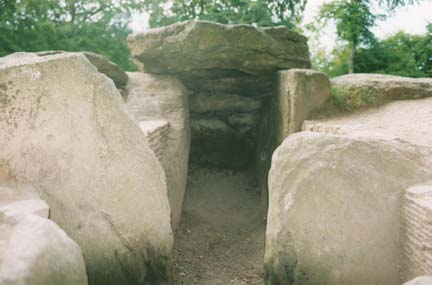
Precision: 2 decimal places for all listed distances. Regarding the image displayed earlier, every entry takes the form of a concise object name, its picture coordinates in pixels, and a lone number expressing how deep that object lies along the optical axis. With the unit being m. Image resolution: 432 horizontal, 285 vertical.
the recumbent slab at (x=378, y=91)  5.19
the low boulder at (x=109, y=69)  5.46
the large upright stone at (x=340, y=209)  2.88
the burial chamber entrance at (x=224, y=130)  4.77
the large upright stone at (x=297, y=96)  4.98
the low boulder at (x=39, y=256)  1.87
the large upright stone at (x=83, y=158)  2.86
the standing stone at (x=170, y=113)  4.94
